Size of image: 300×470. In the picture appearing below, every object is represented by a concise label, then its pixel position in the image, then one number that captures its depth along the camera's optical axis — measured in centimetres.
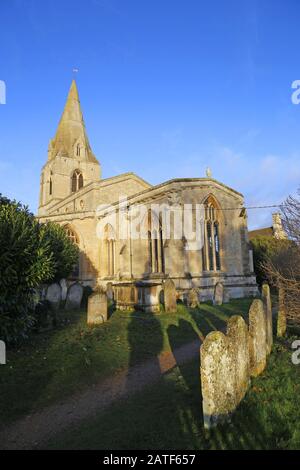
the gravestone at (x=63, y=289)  1720
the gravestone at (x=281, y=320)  946
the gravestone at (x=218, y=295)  1723
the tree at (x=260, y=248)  2916
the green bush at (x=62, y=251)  1961
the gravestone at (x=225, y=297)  1827
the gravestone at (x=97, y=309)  1187
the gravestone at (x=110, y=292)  1984
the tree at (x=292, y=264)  778
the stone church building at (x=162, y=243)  1952
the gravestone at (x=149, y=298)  1460
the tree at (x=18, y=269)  835
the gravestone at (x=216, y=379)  437
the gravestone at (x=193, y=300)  1616
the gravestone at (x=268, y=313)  777
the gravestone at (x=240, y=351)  499
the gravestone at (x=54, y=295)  1432
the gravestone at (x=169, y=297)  1441
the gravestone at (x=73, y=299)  1569
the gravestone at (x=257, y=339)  616
